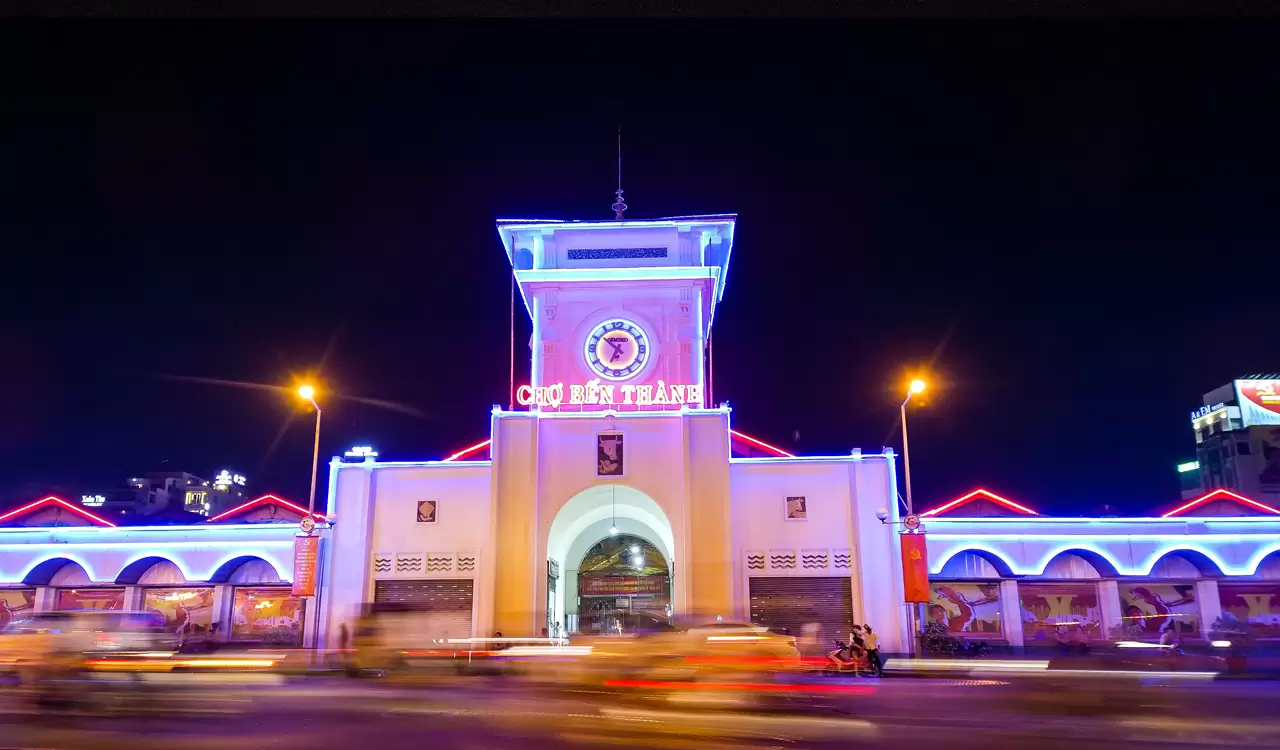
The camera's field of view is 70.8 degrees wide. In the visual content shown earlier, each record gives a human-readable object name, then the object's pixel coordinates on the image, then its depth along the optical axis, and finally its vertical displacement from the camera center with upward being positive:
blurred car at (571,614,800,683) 15.09 -1.59
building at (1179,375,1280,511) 72.69 +10.15
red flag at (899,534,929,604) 27.14 -0.28
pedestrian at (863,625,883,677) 23.03 -2.38
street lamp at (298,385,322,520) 29.45 +5.51
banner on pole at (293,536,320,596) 29.11 +0.09
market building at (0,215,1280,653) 30.09 +1.05
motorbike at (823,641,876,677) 22.95 -2.53
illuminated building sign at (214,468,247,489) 118.25 +11.77
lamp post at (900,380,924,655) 27.72 +2.32
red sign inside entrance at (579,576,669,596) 34.69 -0.79
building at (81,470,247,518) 95.12 +9.00
